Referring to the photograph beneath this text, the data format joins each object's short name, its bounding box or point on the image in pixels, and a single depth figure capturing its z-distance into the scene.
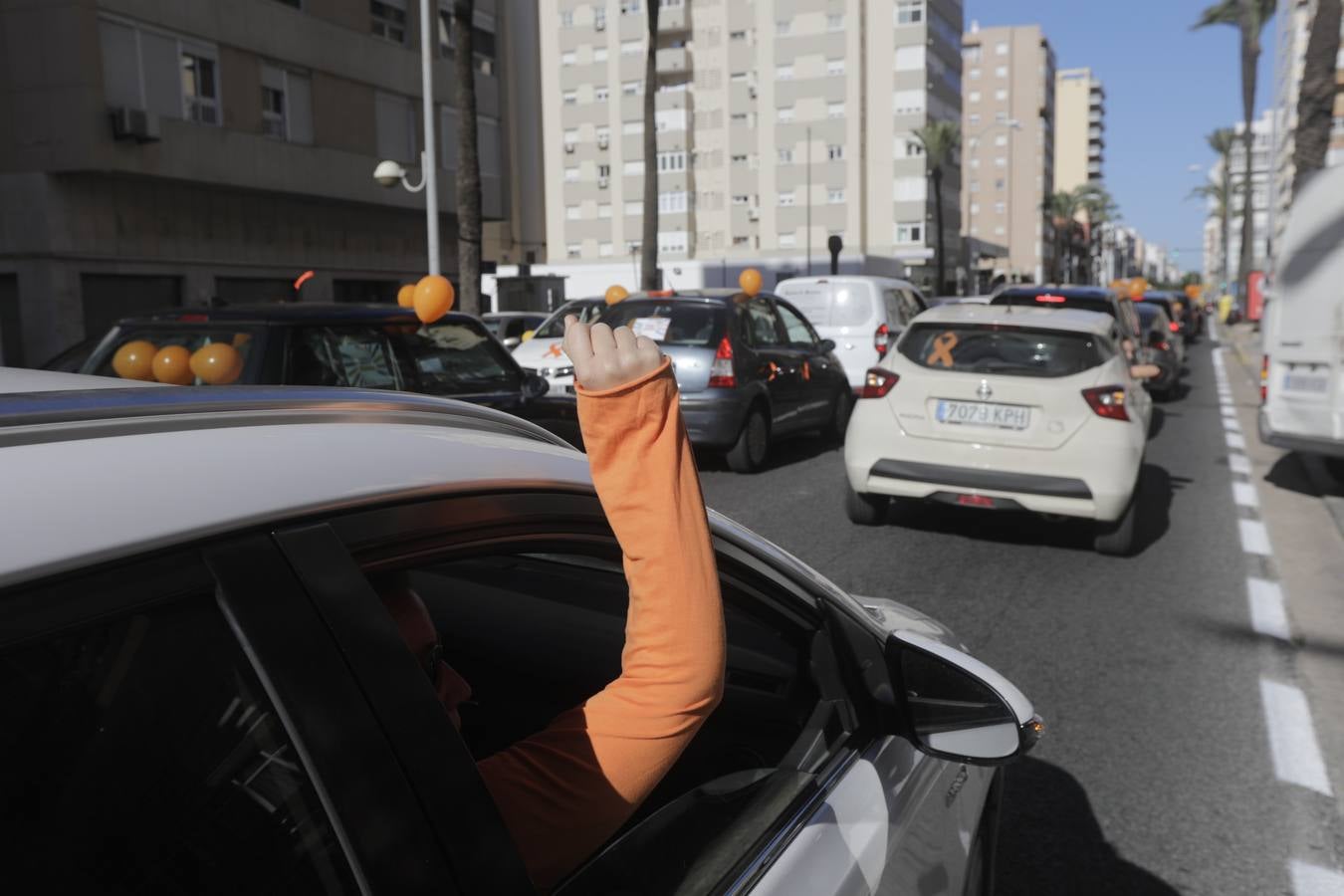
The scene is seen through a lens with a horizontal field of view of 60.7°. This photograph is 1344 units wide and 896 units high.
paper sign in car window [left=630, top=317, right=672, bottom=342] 10.47
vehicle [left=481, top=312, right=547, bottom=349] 19.56
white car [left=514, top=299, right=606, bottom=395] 11.38
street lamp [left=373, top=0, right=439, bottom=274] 20.92
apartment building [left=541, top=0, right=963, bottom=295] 74.12
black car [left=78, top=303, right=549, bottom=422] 6.07
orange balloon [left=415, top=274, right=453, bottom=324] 6.80
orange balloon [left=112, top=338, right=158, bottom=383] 5.98
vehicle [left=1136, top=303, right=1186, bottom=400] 17.38
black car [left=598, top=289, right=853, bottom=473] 10.24
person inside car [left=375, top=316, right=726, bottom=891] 1.35
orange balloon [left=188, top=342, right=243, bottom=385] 5.68
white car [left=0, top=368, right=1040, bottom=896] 0.98
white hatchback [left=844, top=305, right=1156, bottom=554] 7.00
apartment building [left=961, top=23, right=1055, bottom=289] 117.00
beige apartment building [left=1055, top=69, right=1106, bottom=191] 159.88
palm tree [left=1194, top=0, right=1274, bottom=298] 40.31
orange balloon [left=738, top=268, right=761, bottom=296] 13.92
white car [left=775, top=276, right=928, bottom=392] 15.21
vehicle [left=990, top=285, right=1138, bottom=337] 12.16
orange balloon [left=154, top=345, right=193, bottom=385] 5.70
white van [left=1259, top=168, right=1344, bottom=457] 8.98
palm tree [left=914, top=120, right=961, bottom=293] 71.44
